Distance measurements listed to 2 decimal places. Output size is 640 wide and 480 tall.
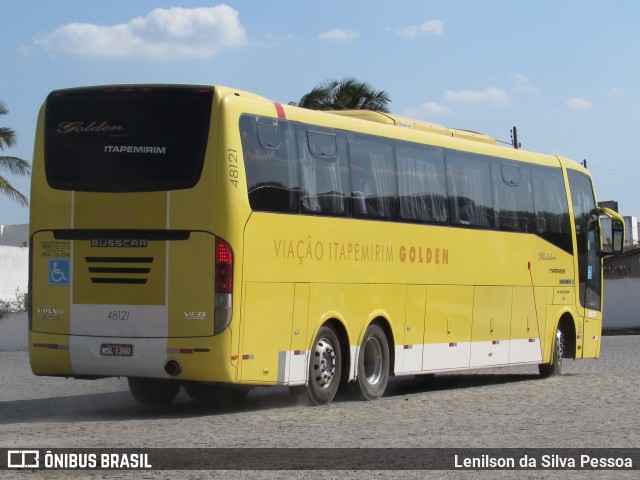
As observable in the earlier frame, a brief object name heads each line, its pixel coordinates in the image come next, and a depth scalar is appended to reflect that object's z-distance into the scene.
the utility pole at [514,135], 72.25
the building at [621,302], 53.38
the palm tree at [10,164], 44.97
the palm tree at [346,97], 44.72
